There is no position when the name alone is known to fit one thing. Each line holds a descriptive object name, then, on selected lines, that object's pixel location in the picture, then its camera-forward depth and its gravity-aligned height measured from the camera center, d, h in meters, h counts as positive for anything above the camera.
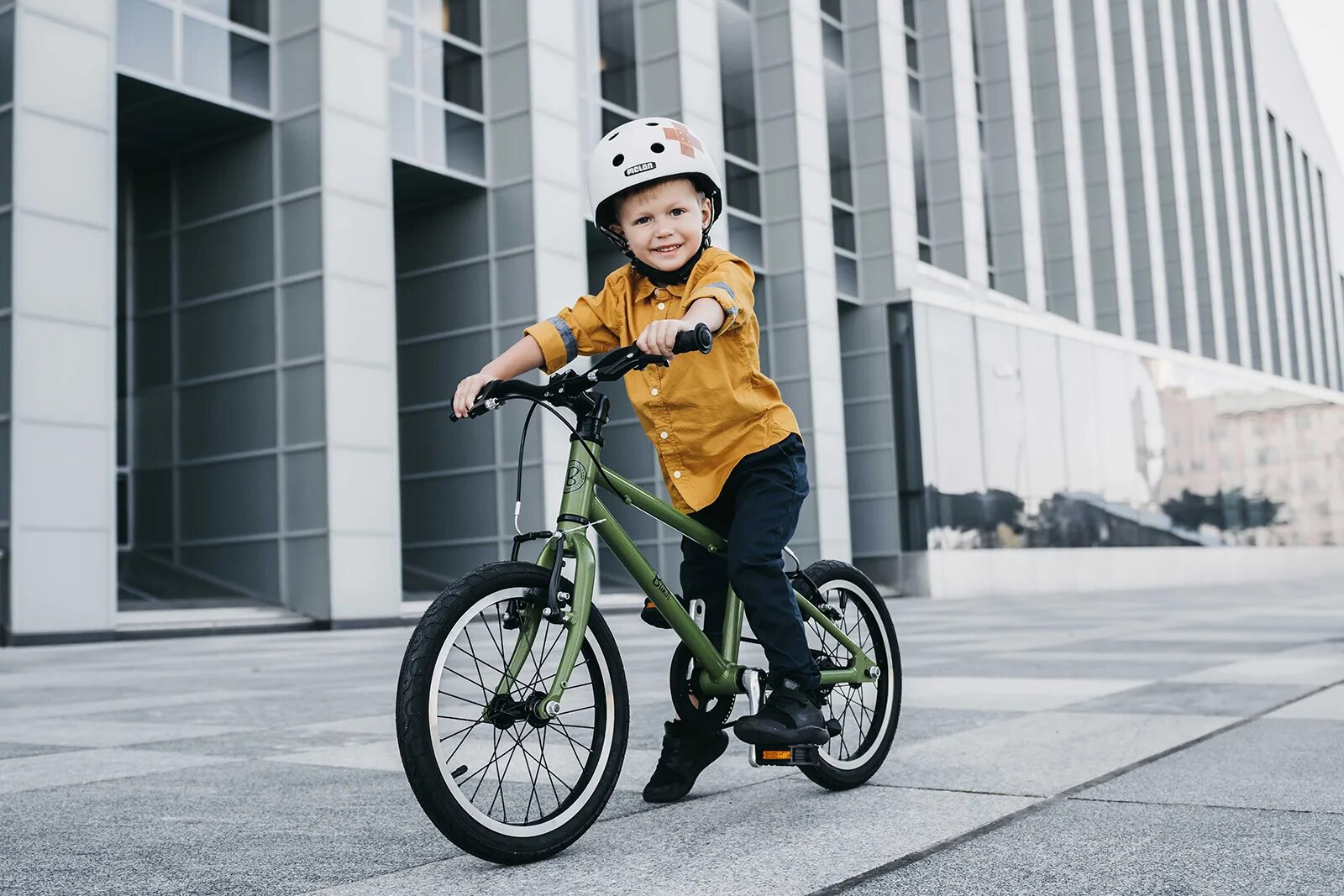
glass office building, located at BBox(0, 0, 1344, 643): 13.26 +3.93
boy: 3.19 +0.41
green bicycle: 2.62 -0.27
